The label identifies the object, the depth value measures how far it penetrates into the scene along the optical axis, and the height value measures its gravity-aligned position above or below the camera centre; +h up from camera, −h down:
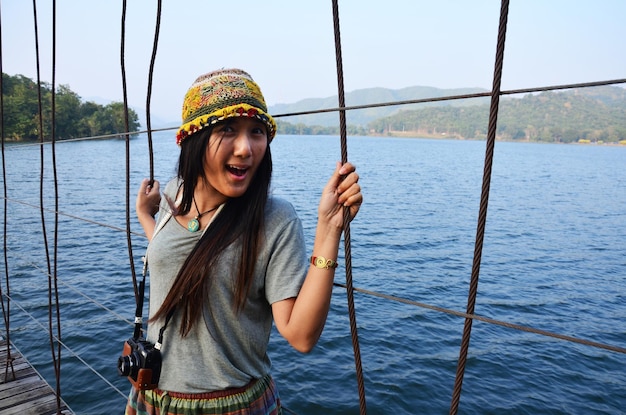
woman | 1.15 -0.30
